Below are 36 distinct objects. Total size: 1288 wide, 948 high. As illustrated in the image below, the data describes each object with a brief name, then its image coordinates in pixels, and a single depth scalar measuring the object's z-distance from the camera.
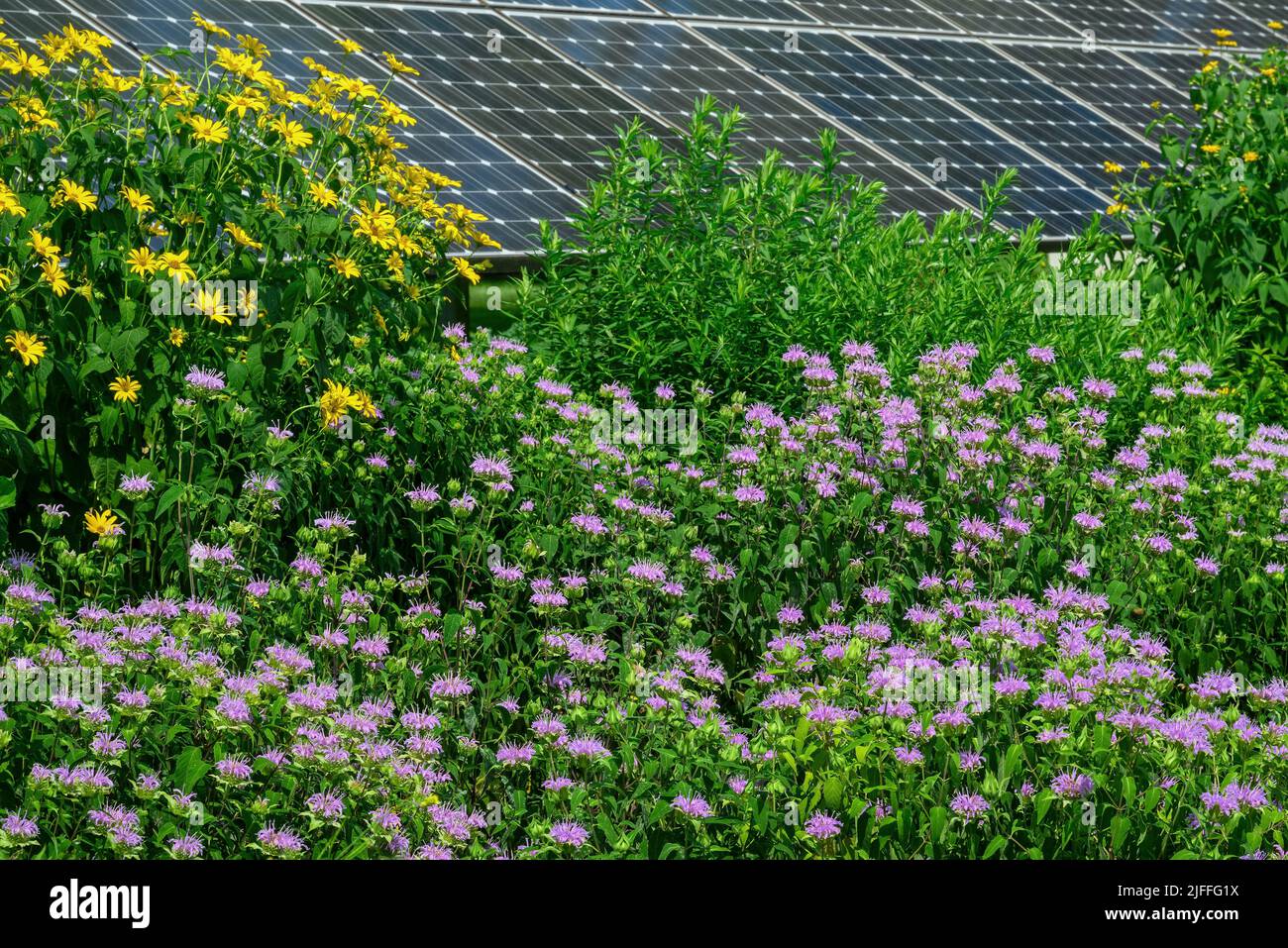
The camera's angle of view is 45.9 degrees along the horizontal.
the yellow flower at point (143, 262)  5.19
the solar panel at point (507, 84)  9.63
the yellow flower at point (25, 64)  5.37
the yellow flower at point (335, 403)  5.43
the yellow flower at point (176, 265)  5.14
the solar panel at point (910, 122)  11.12
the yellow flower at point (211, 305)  5.32
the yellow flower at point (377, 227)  5.57
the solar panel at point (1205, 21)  17.27
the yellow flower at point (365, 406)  5.52
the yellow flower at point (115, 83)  5.57
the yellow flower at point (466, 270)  5.98
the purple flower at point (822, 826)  3.88
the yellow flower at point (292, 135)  5.64
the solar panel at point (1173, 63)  15.20
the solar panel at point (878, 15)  14.09
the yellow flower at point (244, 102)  5.57
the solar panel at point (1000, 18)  15.19
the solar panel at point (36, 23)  8.82
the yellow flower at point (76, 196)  5.27
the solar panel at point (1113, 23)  16.39
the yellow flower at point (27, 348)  4.84
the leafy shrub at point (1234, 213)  9.27
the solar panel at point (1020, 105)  12.41
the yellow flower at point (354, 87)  5.82
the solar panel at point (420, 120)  8.66
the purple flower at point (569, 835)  3.73
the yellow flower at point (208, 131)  5.43
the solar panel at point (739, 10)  13.14
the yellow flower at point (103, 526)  4.84
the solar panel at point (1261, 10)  18.66
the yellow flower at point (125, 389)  5.11
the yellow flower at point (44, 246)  4.97
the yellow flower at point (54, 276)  4.94
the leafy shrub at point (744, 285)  7.26
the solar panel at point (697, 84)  10.50
